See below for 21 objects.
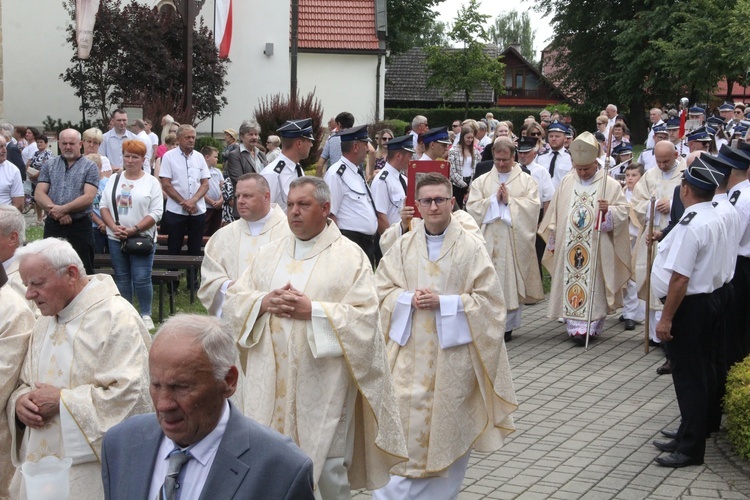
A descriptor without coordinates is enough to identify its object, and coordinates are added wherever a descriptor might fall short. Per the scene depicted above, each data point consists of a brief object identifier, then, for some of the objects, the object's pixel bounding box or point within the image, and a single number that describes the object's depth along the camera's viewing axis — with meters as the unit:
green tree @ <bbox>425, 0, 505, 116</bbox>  44.28
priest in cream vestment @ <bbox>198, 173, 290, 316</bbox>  6.75
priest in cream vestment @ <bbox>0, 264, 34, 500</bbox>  4.90
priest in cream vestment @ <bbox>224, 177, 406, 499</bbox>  5.15
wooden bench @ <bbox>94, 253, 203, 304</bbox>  11.72
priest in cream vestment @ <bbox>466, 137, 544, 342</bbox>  10.91
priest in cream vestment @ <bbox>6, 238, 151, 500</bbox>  4.56
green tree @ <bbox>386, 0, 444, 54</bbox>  51.31
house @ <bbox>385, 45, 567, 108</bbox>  61.12
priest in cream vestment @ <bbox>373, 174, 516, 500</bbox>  6.14
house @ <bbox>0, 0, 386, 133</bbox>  31.61
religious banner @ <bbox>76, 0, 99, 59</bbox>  19.05
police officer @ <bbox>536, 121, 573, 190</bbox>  13.73
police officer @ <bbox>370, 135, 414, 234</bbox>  10.44
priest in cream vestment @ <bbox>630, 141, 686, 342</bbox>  10.77
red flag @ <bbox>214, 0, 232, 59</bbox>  24.14
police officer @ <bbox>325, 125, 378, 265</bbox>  9.79
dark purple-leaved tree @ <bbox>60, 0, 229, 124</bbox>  27.28
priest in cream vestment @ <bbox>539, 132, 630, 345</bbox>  10.90
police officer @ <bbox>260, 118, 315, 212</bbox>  9.24
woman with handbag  10.26
